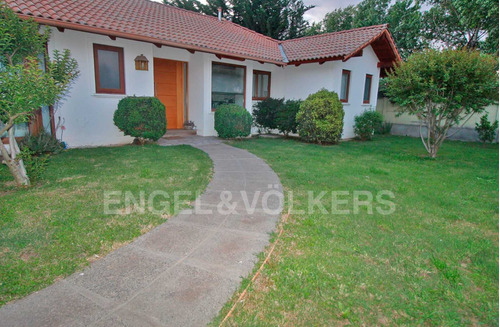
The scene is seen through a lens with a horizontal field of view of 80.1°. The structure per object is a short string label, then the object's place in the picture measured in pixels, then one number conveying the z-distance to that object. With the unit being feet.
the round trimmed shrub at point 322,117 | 33.04
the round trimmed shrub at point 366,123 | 40.34
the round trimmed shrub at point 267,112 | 38.55
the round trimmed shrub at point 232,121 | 31.71
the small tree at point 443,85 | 22.95
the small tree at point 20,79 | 12.89
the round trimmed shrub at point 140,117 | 25.85
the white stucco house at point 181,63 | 25.21
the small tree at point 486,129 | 39.37
